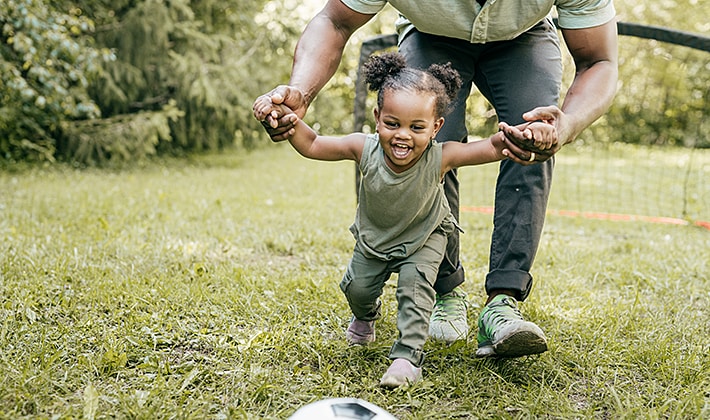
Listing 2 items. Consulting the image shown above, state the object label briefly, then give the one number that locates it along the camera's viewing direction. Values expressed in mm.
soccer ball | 1661
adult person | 2361
